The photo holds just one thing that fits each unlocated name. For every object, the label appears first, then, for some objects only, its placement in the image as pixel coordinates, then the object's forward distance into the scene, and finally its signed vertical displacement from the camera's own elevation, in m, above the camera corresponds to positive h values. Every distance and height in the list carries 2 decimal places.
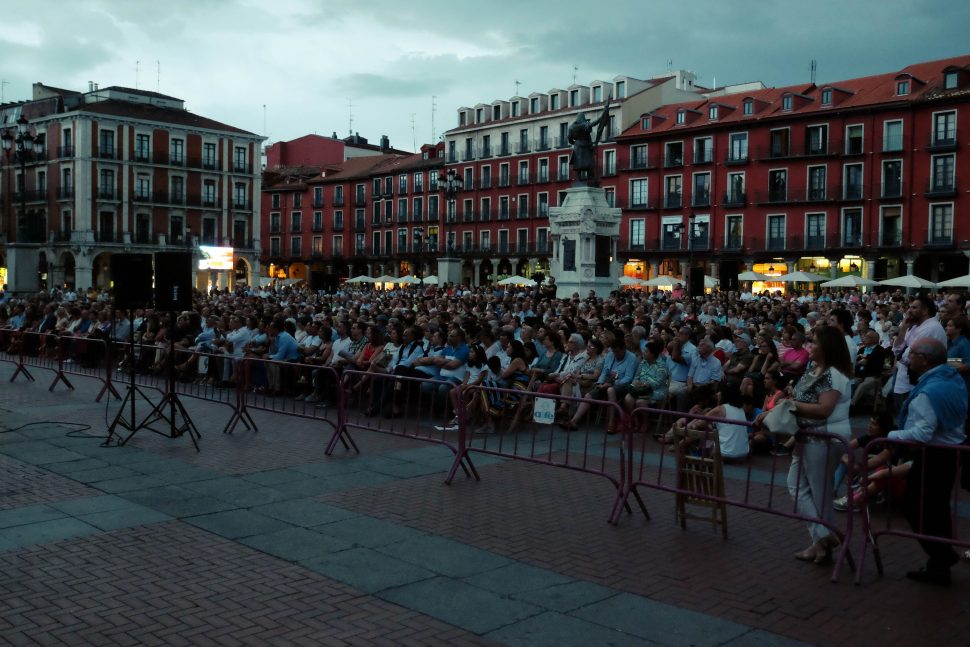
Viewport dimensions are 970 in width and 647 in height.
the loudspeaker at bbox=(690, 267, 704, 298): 23.94 +0.48
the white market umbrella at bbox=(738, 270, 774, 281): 43.19 +1.13
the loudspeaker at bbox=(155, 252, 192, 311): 10.98 +0.21
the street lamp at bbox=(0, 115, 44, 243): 26.03 +4.80
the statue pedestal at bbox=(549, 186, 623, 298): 31.06 +2.07
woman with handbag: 6.29 -0.94
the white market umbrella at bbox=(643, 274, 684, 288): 42.81 +0.86
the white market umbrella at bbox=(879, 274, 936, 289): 34.37 +0.70
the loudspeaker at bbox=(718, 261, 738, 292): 25.18 +0.63
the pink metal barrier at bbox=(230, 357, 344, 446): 12.05 -1.35
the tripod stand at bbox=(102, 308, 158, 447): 10.60 -1.55
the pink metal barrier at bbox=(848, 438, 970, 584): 6.02 -1.37
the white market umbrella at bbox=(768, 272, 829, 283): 39.22 +0.99
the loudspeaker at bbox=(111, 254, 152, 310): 11.29 +0.21
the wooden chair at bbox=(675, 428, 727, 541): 7.06 -1.44
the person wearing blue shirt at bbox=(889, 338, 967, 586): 6.03 -0.97
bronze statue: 31.86 +5.50
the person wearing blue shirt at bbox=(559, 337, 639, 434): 12.33 -1.06
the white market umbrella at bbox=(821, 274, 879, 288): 37.41 +0.74
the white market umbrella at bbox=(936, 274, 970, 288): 32.21 +0.65
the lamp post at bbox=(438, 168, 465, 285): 38.44 +4.05
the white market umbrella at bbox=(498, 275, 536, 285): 45.88 +0.89
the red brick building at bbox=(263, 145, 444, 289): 76.75 +7.61
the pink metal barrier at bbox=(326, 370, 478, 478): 10.41 -1.44
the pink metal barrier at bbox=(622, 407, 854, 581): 6.29 -1.78
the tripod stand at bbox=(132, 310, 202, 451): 10.79 -1.53
